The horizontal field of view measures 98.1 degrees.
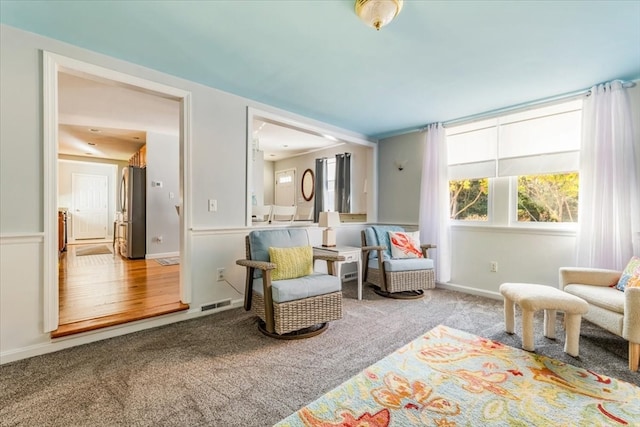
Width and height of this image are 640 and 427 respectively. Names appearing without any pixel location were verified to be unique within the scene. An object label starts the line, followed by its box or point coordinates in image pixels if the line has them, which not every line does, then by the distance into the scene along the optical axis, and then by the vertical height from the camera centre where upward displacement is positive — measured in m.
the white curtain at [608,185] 2.63 +0.27
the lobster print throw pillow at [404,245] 3.73 -0.47
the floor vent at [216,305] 2.90 -1.02
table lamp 3.54 -0.18
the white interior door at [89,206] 7.75 +0.06
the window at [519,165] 3.16 +0.58
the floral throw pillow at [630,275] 2.15 -0.50
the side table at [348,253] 3.19 -0.51
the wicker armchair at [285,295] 2.29 -0.75
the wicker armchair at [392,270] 3.44 -0.76
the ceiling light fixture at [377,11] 1.64 +1.21
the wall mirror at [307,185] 6.95 +0.64
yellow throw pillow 2.55 -0.49
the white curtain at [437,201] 3.89 +0.14
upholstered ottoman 2.06 -0.71
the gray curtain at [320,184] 6.36 +0.60
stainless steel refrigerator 5.41 -0.07
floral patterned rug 1.45 -1.08
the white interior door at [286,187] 7.51 +0.63
